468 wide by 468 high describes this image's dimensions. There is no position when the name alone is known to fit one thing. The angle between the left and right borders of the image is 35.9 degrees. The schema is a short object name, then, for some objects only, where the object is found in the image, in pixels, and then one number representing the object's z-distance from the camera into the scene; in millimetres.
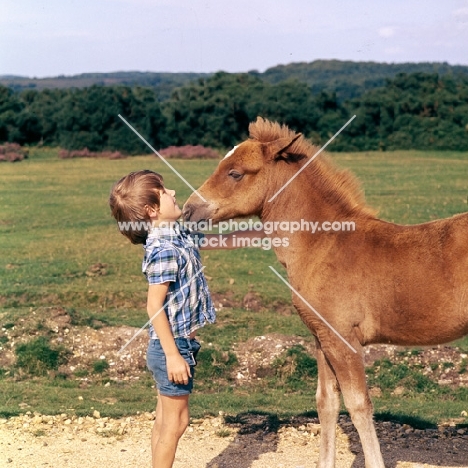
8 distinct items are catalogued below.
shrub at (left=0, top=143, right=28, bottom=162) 35062
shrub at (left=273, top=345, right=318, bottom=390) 8031
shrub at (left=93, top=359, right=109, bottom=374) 8242
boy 4254
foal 4520
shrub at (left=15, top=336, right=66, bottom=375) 8281
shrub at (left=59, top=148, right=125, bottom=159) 38562
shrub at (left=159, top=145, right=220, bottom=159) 38156
